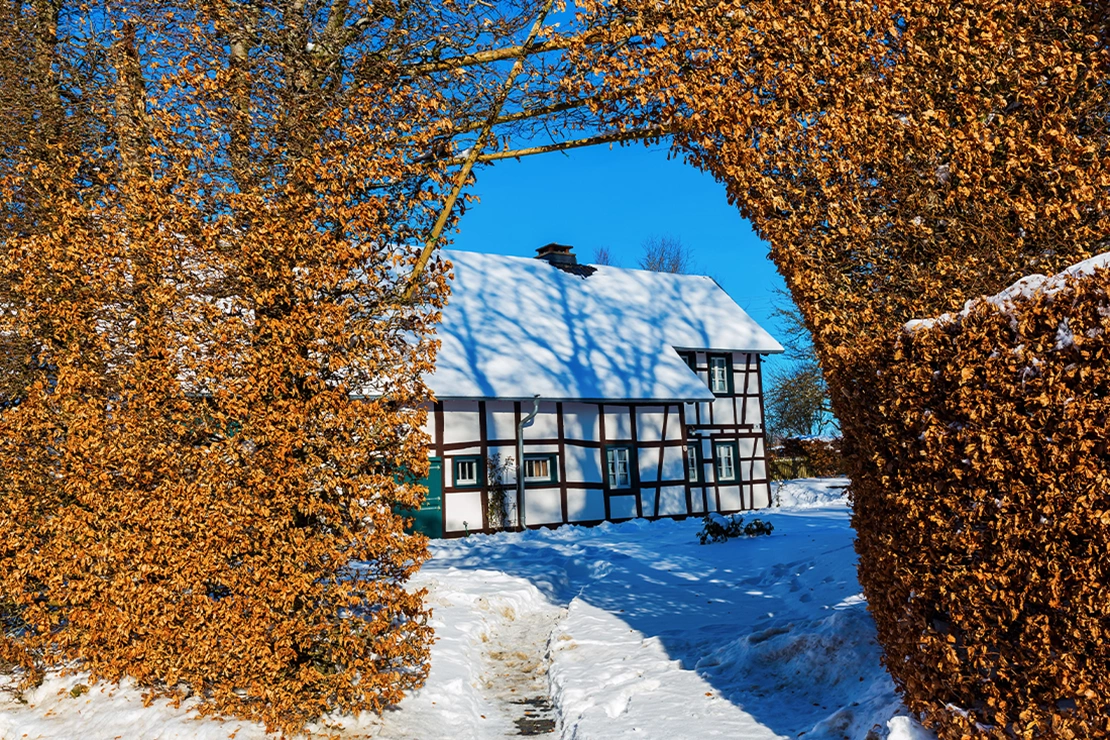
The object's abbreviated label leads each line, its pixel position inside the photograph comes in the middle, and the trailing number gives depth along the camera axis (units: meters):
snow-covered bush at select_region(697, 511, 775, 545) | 15.06
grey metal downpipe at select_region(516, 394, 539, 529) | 19.14
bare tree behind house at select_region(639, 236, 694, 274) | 46.65
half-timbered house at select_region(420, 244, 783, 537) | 19.00
